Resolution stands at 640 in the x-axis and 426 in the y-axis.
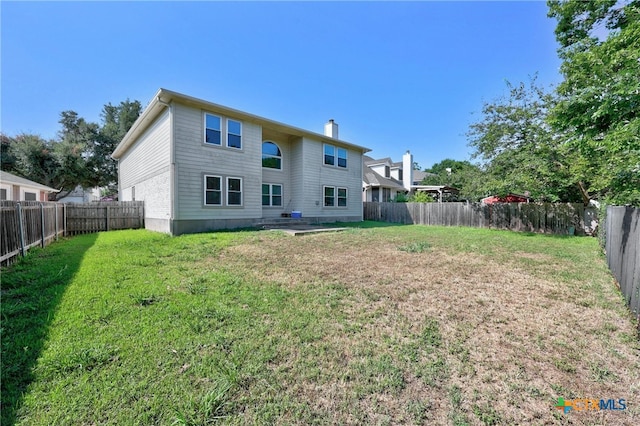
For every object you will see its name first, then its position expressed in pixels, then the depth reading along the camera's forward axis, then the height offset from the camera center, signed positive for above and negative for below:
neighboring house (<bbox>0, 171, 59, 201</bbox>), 15.48 +1.53
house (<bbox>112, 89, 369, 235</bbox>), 9.98 +2.01
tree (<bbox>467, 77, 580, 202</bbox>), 11.43 +2.97
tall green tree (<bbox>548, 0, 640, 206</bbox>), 3.50 +1.57
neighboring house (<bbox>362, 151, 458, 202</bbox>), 24.03 +2.74
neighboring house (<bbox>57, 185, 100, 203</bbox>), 35.47 +1.99
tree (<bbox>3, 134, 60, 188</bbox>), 22.66 +4.89
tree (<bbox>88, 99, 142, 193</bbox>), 26.69 +7.96
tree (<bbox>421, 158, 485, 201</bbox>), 13.95 +1.63
